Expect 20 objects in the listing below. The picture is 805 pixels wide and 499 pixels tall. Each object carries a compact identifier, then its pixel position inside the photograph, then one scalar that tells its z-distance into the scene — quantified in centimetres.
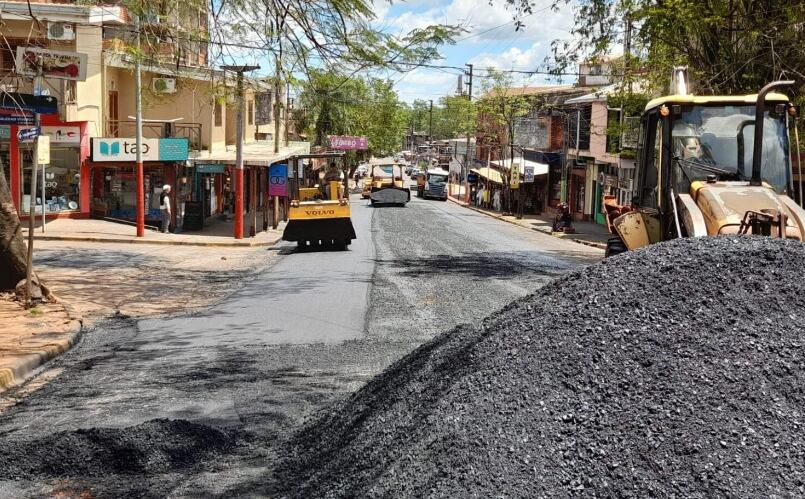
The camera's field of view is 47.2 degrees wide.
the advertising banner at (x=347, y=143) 5462
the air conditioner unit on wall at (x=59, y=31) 2607
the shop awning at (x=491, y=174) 6078
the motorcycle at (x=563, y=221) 4231
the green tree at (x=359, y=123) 7188
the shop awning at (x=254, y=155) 3183
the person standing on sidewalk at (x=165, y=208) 2992
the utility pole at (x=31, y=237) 1316
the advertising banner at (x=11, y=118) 2598
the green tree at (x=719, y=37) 1991
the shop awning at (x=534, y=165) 5803
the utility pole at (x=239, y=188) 2888
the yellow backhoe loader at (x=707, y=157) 1015
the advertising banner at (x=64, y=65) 2223
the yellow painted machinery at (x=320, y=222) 2436
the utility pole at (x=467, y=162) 7574
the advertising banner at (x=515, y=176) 5453
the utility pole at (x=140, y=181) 2686
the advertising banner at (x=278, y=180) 3447
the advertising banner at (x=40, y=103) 2637
